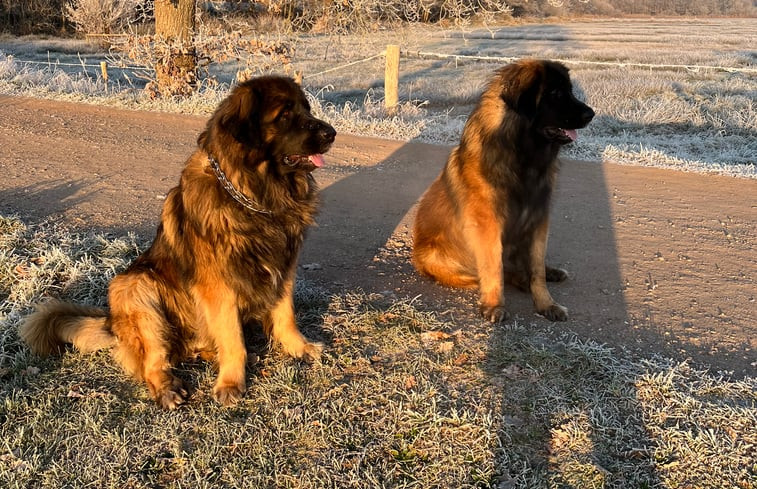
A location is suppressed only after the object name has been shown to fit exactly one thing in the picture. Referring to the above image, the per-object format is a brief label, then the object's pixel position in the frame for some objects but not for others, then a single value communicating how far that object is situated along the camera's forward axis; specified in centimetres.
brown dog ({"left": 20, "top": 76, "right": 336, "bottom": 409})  324
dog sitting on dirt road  420
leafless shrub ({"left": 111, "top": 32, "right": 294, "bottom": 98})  1341
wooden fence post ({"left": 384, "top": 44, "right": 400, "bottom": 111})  1320
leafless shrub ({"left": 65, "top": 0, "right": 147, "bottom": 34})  3519
